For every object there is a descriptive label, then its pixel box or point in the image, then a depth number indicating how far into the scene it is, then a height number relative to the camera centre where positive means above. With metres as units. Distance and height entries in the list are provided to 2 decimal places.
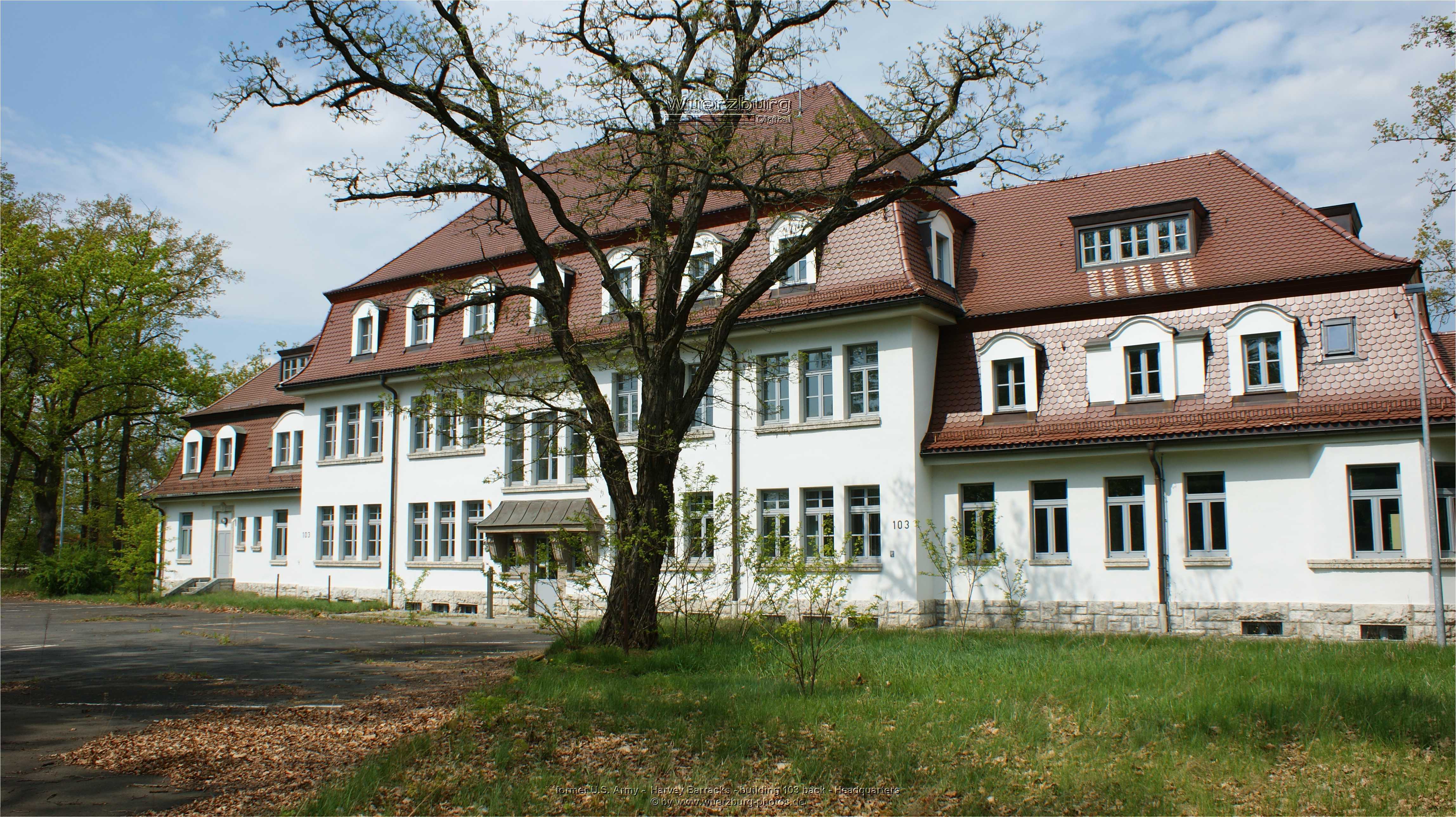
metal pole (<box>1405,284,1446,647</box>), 14.09 -0.10
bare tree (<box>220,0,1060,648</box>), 12.85 +4.42
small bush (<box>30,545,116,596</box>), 32.78 -1.90
